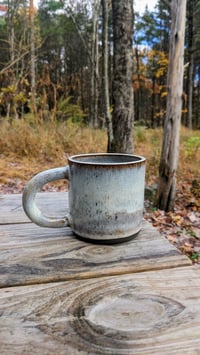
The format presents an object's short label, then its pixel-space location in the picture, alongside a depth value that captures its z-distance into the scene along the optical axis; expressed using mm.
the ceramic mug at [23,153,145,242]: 378
